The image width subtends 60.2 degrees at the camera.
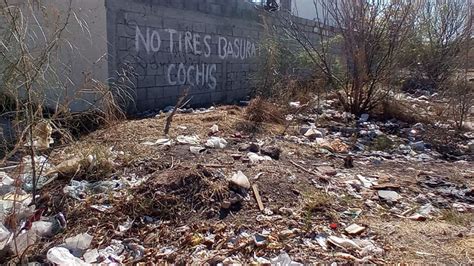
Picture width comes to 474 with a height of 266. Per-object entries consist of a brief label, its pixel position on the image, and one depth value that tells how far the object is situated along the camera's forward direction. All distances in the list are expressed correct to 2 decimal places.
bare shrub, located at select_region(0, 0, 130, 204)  2.30
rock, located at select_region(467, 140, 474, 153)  4.95
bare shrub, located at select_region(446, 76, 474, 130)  5.66
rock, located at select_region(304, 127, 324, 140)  5.03
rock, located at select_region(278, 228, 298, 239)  2.40
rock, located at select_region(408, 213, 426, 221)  2.77
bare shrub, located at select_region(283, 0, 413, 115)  6.07
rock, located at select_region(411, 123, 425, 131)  5.95
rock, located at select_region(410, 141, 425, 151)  4.93
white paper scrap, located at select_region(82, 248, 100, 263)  2.20
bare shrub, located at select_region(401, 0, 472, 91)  9.58
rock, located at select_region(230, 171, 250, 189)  2.88
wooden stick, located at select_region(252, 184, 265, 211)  2.73
